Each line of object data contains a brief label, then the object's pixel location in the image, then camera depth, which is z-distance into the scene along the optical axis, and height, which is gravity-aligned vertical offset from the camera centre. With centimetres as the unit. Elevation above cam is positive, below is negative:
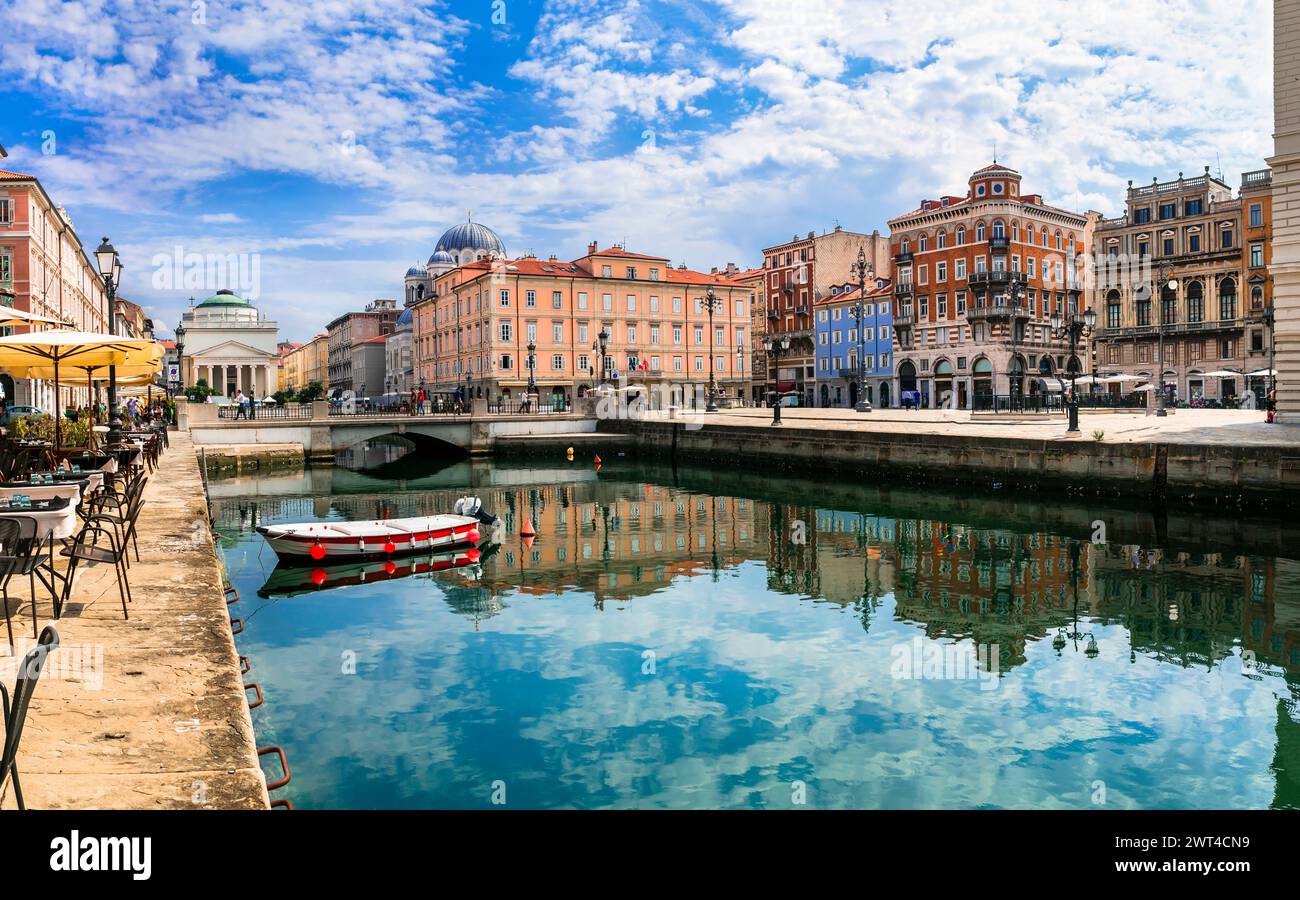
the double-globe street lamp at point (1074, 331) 2927 +286
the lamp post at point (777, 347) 8556 +661
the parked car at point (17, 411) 3416 +68
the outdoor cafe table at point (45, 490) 959 -63
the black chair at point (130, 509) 928 -85
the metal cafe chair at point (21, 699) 360 -105
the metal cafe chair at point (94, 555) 791 -111
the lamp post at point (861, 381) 5423 +210
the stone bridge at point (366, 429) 4444 -23
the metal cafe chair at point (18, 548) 664 -90
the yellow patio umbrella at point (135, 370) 1527 +121
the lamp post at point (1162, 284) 4264 +819
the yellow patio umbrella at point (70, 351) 1301 +118
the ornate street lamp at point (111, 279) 1806 +306
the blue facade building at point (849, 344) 7562 +610
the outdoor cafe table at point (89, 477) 1077 -57
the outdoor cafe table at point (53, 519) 754 -74
